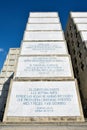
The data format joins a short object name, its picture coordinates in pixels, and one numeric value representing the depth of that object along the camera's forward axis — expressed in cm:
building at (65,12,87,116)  1210
